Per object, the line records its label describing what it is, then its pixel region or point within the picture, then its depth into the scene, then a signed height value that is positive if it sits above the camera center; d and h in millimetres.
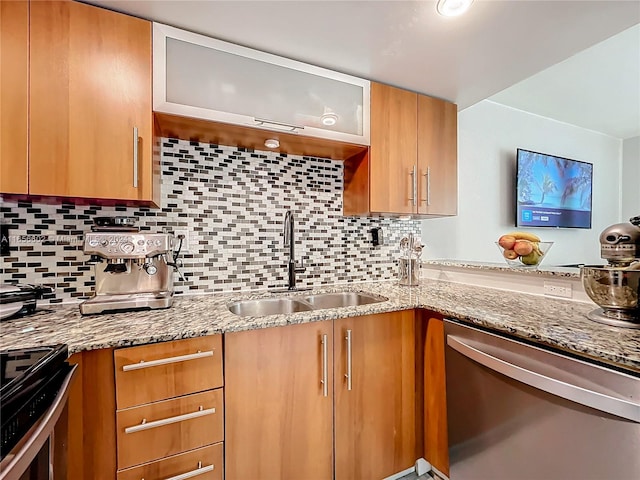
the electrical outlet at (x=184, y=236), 1548 +10
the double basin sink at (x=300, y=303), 1549 -371
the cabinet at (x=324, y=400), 1098 -680
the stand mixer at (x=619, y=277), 979 -137
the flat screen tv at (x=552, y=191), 2727 +463
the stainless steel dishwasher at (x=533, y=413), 778 -565
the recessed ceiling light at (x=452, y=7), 1147 +924
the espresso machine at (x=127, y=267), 1161 -128
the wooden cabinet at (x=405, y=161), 1730 +478
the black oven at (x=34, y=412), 564 -380
